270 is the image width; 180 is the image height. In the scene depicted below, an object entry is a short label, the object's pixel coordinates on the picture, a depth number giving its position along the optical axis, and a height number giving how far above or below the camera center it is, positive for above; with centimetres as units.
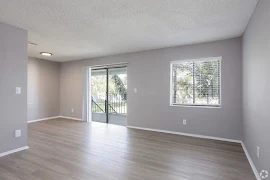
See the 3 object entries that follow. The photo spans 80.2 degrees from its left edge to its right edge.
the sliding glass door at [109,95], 553 -17
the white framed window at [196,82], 383 +20
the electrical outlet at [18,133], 291 -78
